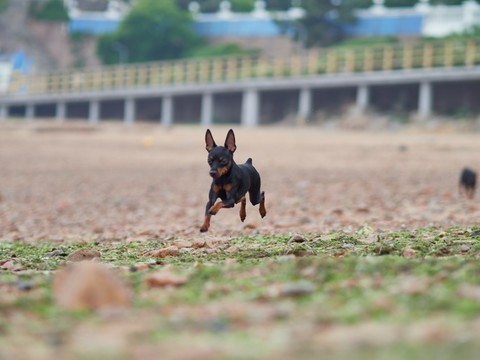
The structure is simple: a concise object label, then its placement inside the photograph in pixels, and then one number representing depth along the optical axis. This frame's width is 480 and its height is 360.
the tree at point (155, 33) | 141.87
